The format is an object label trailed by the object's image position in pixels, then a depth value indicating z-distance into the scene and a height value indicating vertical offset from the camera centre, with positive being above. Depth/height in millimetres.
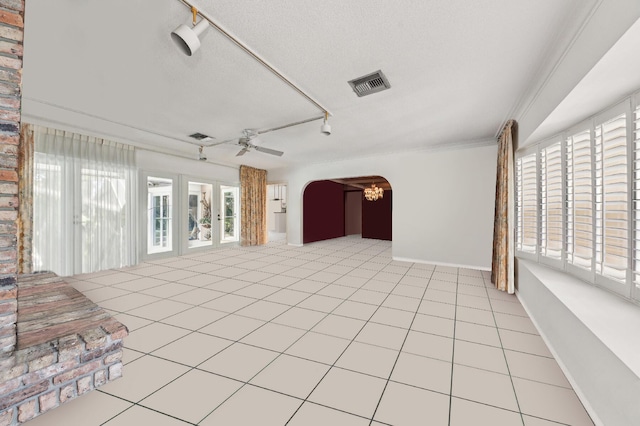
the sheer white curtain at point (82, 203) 3945 +136
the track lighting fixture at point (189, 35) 1510 +1085
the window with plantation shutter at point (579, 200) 2121 +121
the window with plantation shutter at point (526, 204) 3111 +113
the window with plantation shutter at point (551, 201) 2584 +133
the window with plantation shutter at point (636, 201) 1588 +79
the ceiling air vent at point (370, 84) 2461 +1353
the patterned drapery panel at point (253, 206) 7570 +177
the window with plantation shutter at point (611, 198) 1733 +111
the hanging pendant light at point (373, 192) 8680 +711
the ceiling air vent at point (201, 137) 4508 +1394
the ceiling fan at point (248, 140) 4066 +1179
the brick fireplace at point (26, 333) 1274 -805
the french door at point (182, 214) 5691 -71
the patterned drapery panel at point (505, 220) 3459 -102
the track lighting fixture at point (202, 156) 5105 +1150
